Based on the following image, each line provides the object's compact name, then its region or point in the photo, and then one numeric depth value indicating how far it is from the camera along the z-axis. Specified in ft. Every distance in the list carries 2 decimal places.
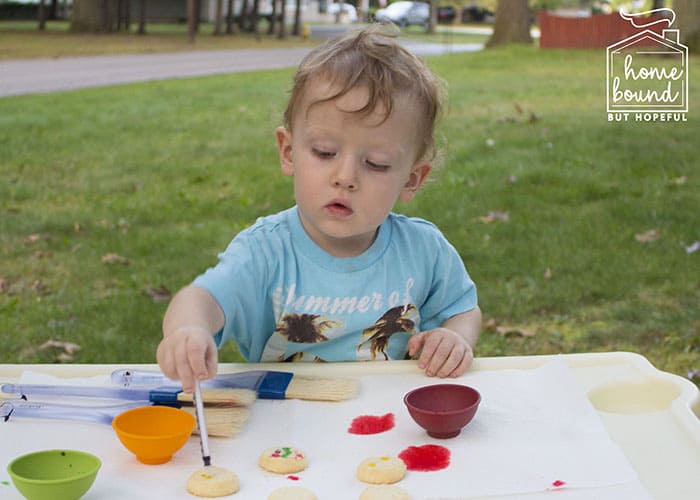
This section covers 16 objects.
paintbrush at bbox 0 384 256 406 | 4.84
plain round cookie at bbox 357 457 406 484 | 4.08
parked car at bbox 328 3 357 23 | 107.45
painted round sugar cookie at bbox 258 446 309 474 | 4.18
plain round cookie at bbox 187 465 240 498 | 3.93
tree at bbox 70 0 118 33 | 69.36
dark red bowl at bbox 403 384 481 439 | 4.49
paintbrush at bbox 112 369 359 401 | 5.01
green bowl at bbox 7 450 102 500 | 3.79
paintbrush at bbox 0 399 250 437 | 4.64
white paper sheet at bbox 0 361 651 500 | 4.04
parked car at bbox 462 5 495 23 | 129.90
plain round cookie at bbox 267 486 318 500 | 3.90
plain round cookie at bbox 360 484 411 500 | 3.89
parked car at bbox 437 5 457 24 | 115.03
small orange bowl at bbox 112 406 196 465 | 4.20
